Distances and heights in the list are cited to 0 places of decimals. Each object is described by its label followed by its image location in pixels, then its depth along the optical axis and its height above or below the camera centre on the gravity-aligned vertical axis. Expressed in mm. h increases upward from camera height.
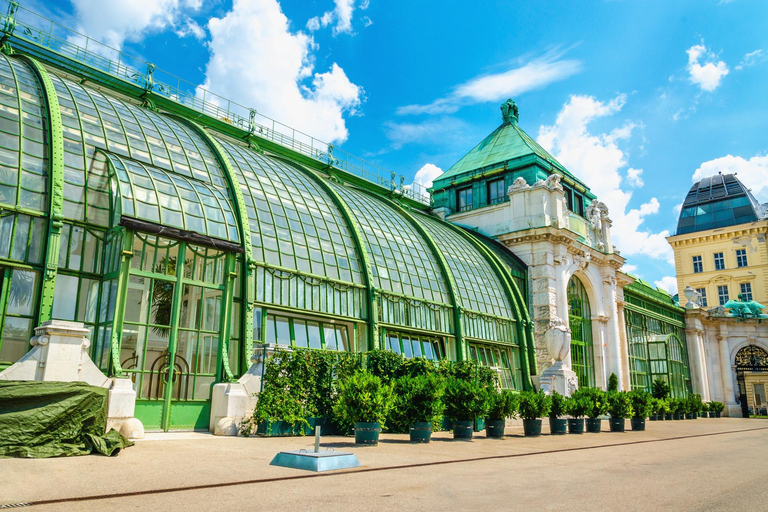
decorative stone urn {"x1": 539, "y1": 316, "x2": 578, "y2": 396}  33438 +1781
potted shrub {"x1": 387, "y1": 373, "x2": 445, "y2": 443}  19448 -179
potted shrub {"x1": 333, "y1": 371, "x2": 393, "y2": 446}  17234 -198
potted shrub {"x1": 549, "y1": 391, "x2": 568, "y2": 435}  25062 -671
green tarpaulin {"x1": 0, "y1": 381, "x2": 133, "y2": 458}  11664 -506
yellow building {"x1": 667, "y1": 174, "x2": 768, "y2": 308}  74562 +20215
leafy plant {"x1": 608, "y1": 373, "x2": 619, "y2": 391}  42000 +1279
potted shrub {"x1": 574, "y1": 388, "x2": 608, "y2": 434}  26573 -295
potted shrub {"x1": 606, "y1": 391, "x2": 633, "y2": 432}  27828 -349
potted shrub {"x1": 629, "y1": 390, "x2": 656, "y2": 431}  29469 -405
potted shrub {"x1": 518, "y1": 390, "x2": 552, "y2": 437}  23297 -398
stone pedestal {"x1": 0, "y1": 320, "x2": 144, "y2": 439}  14164 +648
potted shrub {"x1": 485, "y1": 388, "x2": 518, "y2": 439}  22281 -468
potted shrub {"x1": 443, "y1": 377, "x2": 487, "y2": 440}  20938 -212
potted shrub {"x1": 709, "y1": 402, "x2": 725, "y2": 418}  53400 -507
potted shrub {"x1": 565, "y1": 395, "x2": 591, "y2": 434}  25781 -466
